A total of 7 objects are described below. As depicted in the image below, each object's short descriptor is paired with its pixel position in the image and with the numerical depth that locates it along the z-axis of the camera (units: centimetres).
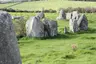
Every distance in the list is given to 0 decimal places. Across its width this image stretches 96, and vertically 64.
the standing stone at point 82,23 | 3744
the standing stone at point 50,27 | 3148
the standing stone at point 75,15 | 4263
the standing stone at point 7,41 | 774
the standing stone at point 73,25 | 3525
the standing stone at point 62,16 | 4964
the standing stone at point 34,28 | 3062
